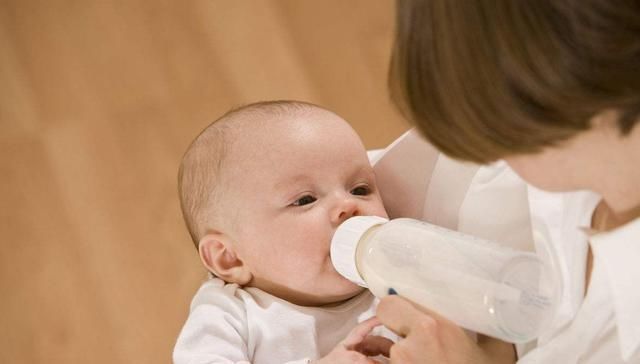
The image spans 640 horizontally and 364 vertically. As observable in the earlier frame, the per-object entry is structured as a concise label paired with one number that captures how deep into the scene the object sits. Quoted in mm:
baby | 1996
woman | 1699
